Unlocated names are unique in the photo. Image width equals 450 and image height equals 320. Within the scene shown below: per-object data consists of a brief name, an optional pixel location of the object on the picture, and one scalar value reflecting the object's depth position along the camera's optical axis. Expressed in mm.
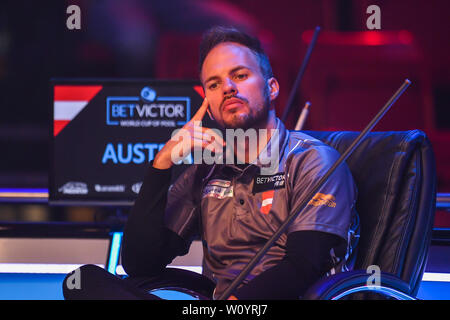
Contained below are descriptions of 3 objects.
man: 5208
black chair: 5206
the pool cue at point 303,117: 5931
